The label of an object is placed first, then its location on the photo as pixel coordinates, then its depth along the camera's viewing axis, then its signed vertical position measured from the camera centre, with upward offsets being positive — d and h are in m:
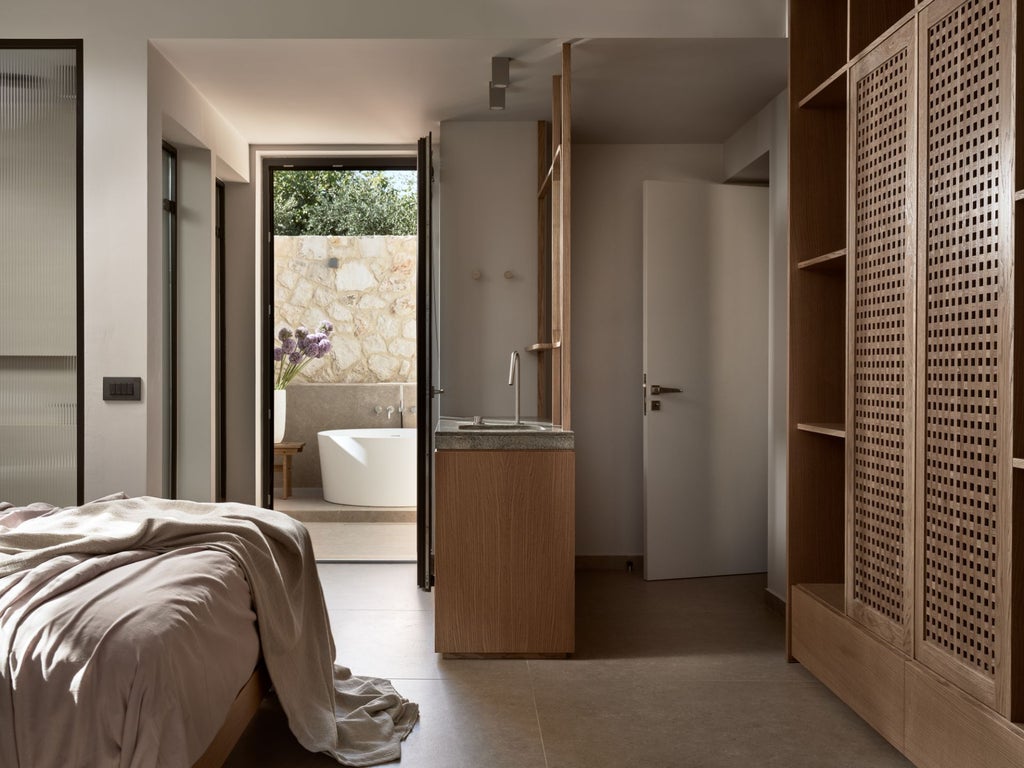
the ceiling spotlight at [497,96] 4.00 +1.23
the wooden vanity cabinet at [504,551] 3.42 -0.68
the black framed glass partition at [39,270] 3.57 +0.40
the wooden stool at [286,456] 7.26 -0.68
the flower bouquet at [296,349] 7.68 +0.20
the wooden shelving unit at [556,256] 3.51 +0.53
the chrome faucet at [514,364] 3.60 +0.03
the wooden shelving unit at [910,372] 2.09 +0.00
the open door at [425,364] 4.52 +0.04
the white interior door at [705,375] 4.79 -0.01
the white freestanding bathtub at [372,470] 6.78 -0.74
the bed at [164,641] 1.62 -0.55
